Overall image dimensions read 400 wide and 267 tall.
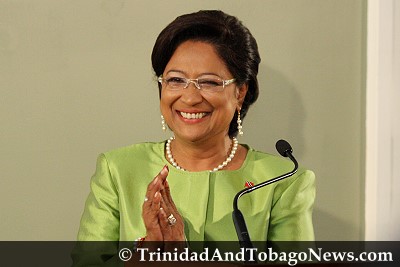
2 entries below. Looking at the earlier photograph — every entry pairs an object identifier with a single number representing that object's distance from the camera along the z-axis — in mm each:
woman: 4358
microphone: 3982
